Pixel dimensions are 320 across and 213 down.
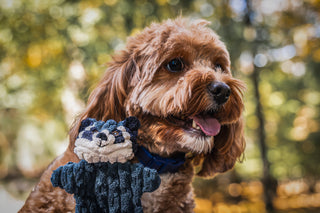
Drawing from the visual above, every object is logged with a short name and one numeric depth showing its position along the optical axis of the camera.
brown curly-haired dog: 0.68
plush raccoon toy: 0.56
